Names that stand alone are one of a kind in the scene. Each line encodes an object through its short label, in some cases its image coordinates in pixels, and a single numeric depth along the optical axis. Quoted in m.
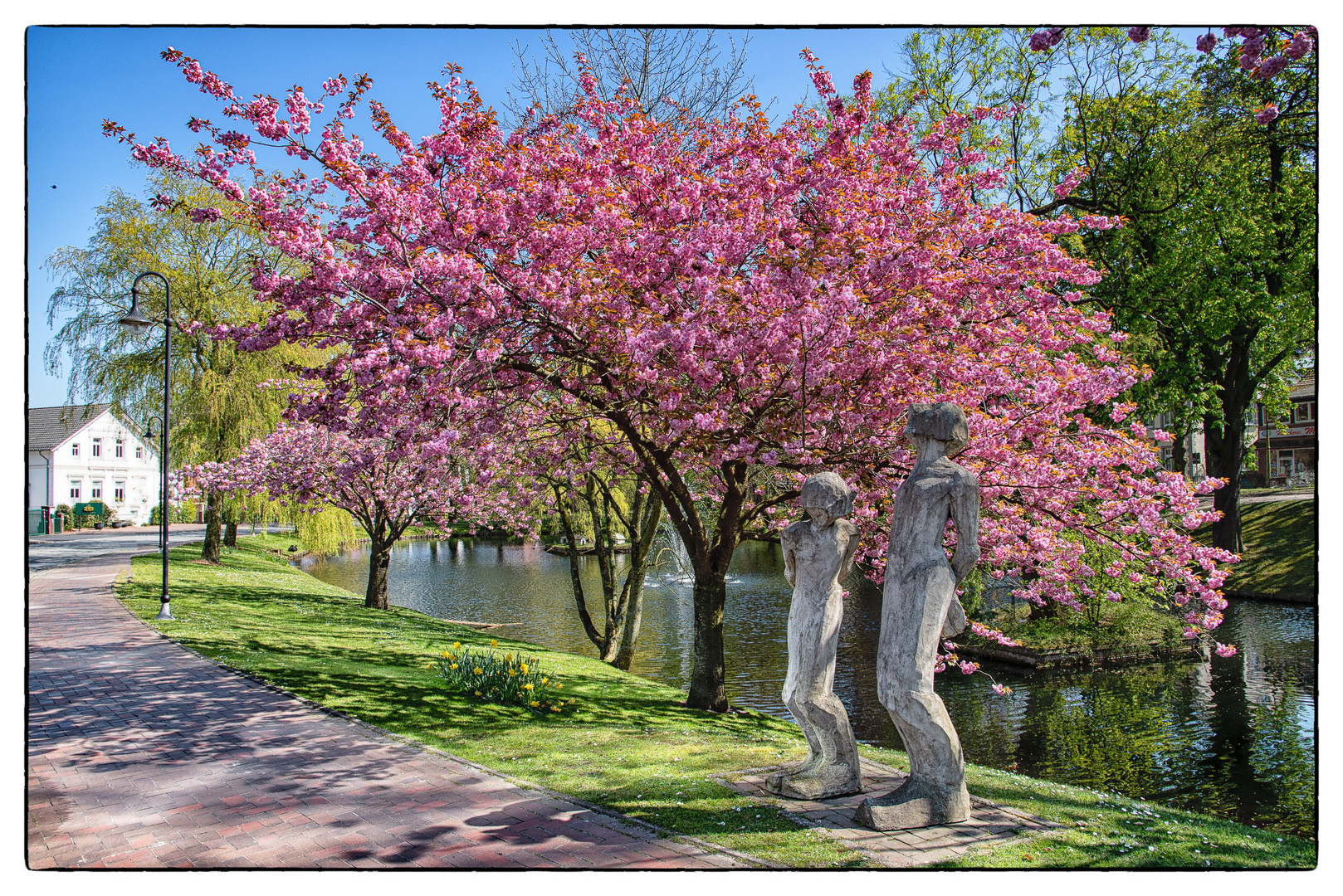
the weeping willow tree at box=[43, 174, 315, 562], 18.12
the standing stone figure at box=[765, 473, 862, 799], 5.70
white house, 19.17
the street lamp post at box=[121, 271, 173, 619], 10.55
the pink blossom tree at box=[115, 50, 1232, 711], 7.24
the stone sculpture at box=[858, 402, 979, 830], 5.12
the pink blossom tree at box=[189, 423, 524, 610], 15.26
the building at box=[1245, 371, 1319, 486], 19.34
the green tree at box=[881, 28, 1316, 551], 16.44
